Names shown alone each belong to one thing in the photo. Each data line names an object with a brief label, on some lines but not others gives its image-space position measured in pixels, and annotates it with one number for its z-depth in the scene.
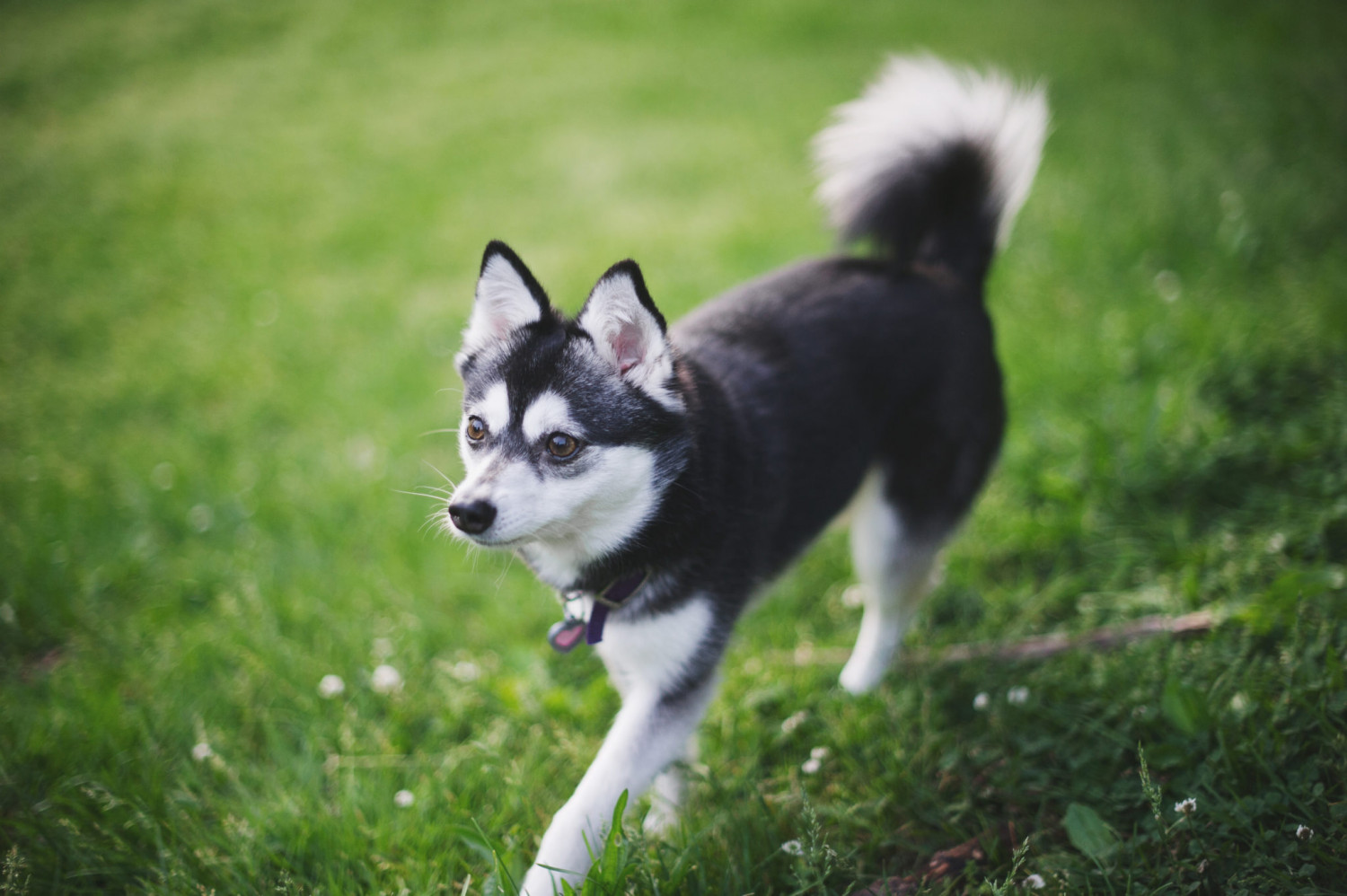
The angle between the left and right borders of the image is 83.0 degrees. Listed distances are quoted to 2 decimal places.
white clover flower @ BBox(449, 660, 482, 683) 2.80
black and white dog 1.96
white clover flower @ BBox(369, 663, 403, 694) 2.72
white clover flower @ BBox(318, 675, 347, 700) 2.68
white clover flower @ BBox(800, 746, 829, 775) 2.28
